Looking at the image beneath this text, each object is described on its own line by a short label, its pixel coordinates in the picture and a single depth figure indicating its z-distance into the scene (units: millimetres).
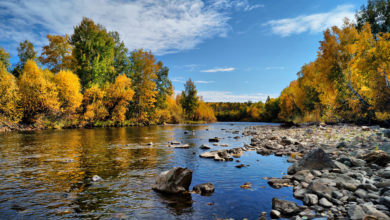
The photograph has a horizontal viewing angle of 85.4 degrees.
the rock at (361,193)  5505
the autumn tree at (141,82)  53812
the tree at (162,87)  58188
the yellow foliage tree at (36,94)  35188
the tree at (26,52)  52897
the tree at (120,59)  54594
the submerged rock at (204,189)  6973
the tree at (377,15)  34531
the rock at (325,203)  5321
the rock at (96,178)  8117
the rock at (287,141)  16327
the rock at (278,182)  7394
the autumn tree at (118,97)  48000
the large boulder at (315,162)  8469
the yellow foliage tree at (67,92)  38781
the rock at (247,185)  7399
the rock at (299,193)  6210
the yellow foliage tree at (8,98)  32094
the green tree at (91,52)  44688
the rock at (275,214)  5092
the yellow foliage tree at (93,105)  42812
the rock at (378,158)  8270
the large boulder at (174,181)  6941
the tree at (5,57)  49325
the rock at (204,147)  16292
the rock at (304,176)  7508
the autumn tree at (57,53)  48312
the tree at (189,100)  91812
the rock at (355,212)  4466
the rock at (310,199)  5562
